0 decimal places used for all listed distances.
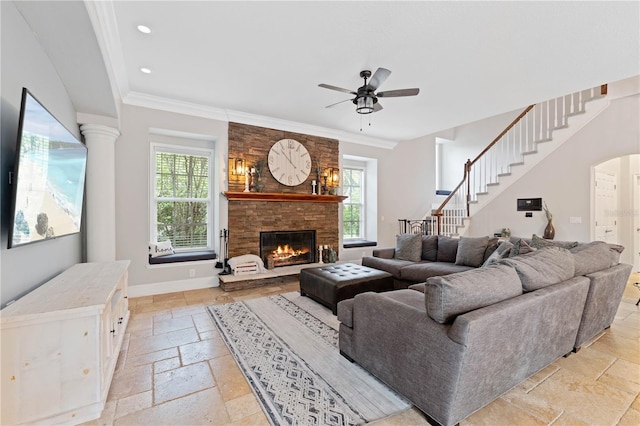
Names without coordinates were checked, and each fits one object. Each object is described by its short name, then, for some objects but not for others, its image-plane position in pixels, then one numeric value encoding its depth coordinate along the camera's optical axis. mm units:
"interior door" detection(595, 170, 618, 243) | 5137
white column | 3465
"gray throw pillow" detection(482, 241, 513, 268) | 3287
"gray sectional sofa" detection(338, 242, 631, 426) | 1510
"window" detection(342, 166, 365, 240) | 6629
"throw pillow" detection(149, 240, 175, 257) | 4383
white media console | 1555
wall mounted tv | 1730
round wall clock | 5230
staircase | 5234
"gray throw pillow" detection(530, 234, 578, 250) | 3184
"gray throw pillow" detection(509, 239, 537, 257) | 2977
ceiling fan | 3004
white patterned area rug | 1750
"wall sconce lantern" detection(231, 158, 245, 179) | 4797
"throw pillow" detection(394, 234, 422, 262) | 4680
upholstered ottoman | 3373
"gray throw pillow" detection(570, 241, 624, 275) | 2422
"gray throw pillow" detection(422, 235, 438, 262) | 4691
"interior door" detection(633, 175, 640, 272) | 5535
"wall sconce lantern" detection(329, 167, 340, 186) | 5849
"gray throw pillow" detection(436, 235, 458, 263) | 4465
